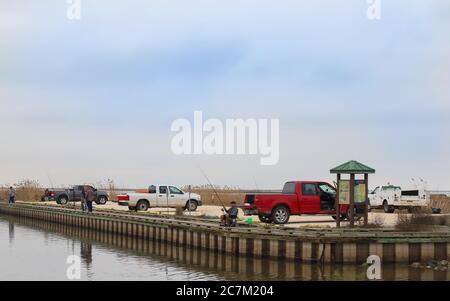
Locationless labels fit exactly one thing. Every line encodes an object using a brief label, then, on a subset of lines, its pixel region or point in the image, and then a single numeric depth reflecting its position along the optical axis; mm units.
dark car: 60719
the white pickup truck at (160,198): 44281
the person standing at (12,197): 70331
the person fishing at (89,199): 44384
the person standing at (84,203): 47284
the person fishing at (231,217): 28016
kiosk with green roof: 27328
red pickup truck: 30172
